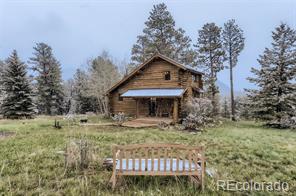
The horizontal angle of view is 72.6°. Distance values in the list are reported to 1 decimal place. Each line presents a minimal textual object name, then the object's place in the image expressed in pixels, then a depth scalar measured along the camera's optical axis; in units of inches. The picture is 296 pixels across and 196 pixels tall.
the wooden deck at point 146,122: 581.6
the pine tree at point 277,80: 615.2
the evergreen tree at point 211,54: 938.2
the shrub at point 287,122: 585.3
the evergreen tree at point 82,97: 1200.0
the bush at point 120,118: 665.1
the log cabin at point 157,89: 660.7
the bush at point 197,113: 536.0
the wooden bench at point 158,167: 151.1
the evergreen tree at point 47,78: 1125.7
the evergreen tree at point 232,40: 896.9
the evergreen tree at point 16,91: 802.2
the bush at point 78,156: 190.5
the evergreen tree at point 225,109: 1071.0
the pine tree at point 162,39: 1060.5
